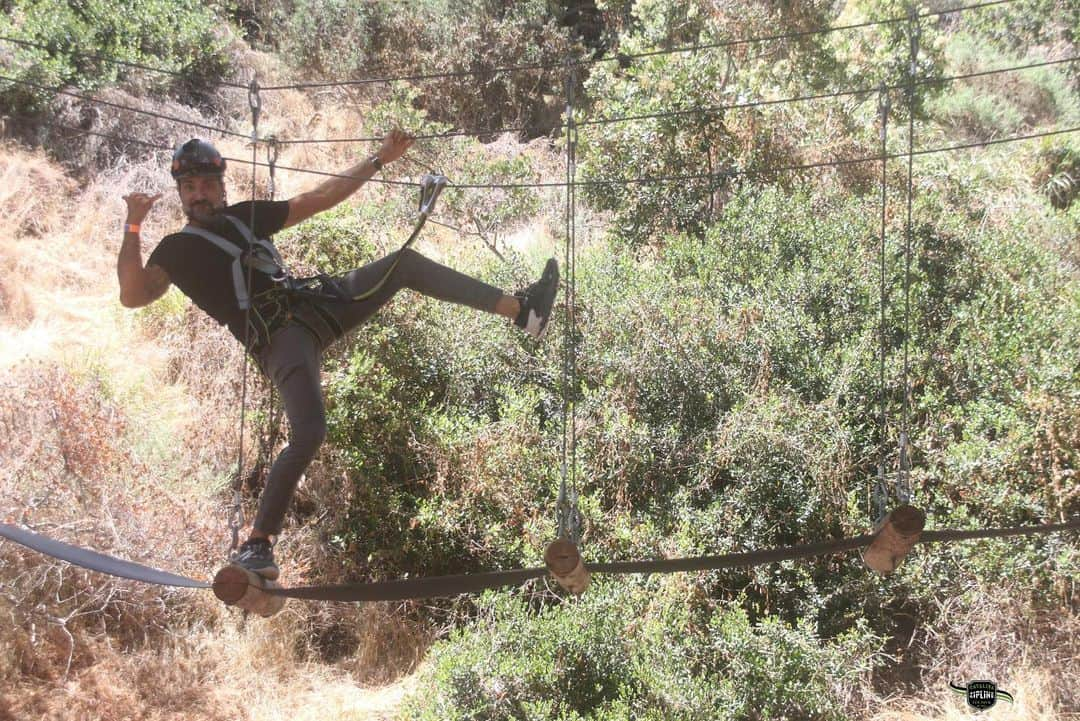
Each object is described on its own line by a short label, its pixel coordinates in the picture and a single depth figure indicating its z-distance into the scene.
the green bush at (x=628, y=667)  5.24
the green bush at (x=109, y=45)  10.09
